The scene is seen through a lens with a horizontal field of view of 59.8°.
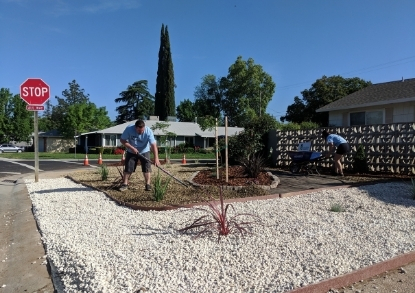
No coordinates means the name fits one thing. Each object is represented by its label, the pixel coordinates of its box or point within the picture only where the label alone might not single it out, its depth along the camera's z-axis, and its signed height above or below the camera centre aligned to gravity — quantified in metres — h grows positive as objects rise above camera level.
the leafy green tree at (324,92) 41.88 +5.85
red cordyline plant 4.69 -1.15
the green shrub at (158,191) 6.92 -0.96
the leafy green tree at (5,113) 55.82 +4.61
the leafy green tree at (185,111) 73.92 +6.39
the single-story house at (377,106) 15.56 +1.66
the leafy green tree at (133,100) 75.94 +8.96
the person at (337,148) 10.87 -0.20
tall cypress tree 53.91 +8.48
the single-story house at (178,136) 42.97 +0.75
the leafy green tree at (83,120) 49.31 +3.24
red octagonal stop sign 11.09 +1.60
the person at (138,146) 8.11 -0.09
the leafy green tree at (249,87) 51.34 +7.95
